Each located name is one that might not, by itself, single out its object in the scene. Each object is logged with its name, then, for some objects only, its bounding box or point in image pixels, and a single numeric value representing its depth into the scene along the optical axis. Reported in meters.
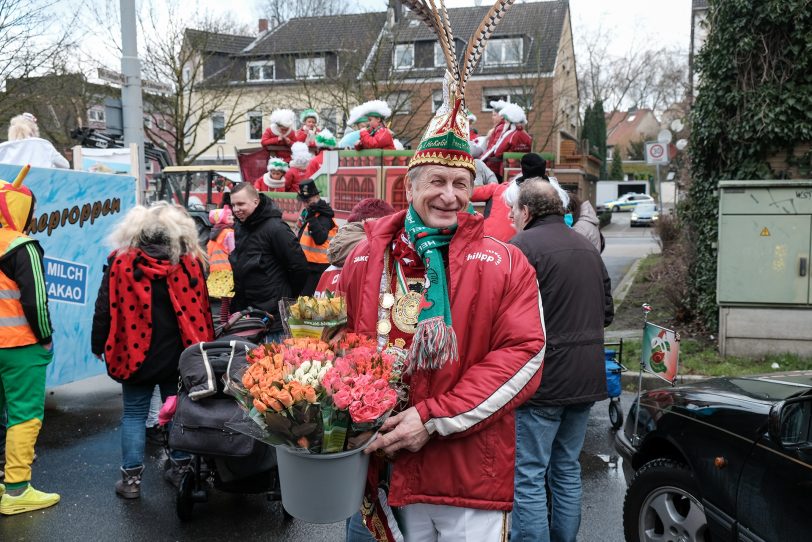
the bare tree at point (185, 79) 28.16
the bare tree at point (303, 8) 33.47
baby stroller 4.14
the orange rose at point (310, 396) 2.11
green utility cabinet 8.29
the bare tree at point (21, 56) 14.90
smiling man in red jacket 2.35
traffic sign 18.44
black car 2.85
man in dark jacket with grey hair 3.48
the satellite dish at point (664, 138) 18.83
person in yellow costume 4.50
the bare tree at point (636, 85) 52.94
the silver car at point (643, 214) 39.50
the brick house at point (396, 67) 24.64
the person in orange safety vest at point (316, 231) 7.08
